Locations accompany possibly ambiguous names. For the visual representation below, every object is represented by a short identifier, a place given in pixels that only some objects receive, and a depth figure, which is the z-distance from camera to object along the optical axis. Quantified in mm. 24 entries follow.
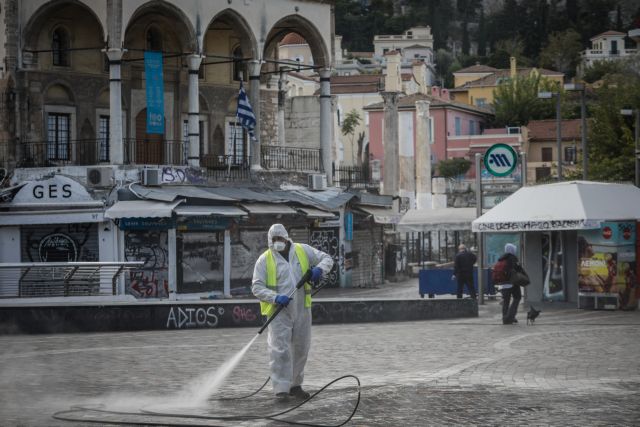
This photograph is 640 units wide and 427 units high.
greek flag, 43688
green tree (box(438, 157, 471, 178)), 105000
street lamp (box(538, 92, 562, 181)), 40875
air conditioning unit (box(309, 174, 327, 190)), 46469
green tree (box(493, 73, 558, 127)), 120938
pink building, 109625
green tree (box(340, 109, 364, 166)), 119188
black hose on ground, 11594
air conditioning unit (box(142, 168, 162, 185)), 39562
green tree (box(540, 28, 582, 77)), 167875
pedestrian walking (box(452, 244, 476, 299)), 34656
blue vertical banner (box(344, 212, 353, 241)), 47406
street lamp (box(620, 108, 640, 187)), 42200
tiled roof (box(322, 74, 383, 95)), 122875
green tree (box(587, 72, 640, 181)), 58500
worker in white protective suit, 13453
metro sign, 31938
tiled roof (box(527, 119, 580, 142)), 109625
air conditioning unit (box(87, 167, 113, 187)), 39156
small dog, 25250
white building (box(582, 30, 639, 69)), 172375
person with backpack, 25784
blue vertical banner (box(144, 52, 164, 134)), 40781
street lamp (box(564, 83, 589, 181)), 40875
